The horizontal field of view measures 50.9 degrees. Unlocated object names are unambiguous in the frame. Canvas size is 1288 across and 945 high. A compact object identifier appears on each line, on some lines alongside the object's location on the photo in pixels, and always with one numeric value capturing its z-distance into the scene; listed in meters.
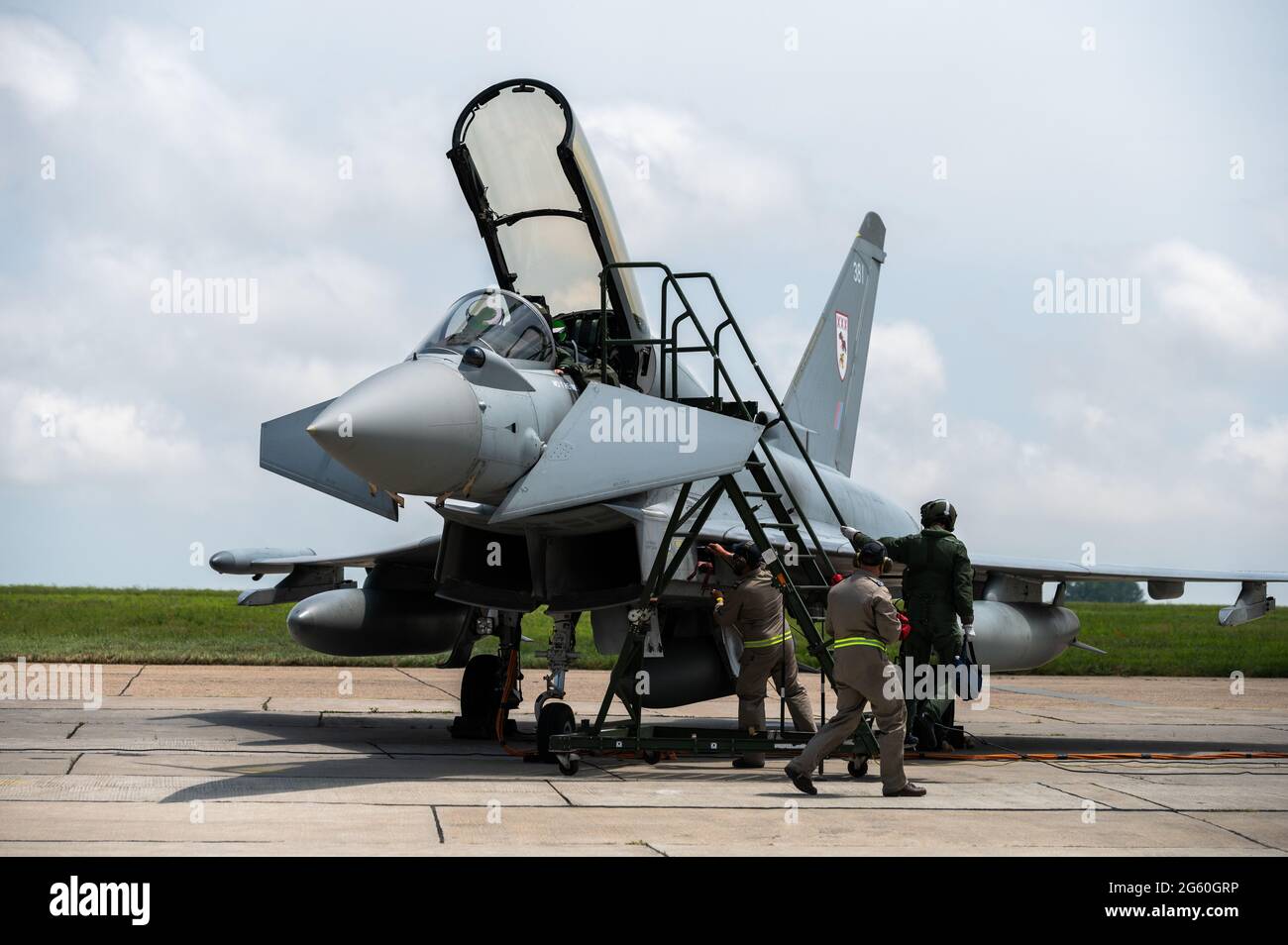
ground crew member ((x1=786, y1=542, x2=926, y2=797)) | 8.63
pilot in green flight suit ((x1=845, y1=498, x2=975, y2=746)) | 11.11
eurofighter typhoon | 8.77
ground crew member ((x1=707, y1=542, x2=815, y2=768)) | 10.30
